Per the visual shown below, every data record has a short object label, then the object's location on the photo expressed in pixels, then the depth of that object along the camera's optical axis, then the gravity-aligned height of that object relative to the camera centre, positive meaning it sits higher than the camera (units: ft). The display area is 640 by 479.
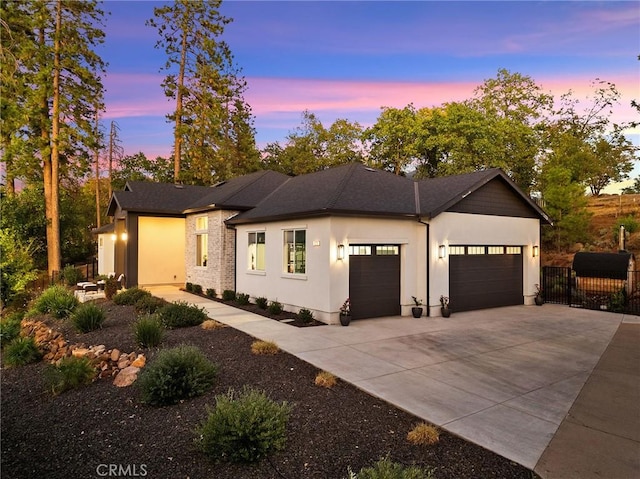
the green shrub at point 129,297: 44.27 -6.54
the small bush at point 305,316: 35.14 -7.11
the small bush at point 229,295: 48.21 -6.93
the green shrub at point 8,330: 35.04 -8.59
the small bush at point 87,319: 33.06 -6.80
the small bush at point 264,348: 24.90 -7.12
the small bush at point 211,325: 31.90 -7.17
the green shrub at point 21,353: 28.37 -8.43
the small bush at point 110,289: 49.62 -6.23
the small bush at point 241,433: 13.05 -6.79
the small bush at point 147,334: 26.45 -6.51
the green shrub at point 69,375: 21.07 -7.54
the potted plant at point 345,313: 34.30 -6.75
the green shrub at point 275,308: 38.88 -7.04
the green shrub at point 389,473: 10.55 -6.65
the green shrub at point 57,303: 40.93 -6.91
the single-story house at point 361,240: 36.58 -0.05
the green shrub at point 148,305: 38.55 -6.71
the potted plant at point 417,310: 38.96 -7.28
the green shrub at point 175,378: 17.95 -6.71
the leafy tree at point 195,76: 88.74 +39.59
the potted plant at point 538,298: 49.47 -7.81
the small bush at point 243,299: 45.21 -7.03
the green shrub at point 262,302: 41.57 -6.84
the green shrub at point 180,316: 32.50 -6.54
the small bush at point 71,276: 65.52 -6.00
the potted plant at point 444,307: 39.70 -7.17
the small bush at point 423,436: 14.02 -7.37
